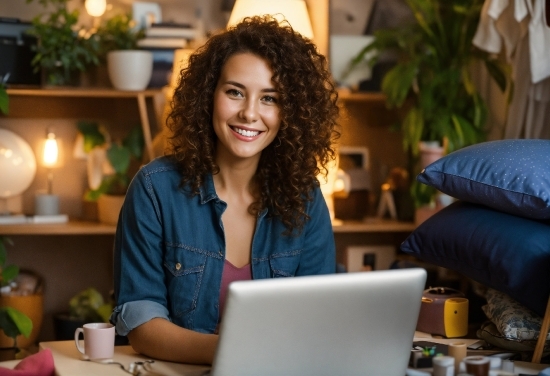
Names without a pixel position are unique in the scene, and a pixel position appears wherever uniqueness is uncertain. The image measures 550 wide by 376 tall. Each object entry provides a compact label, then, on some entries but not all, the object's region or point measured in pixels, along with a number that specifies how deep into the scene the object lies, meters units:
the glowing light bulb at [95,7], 3.26
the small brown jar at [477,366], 1.26
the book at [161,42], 3.30
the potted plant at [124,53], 3.21
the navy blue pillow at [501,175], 1.61
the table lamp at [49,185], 3.30
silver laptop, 1.19
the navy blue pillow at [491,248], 1.56
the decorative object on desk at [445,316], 1.73
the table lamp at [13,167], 3.30
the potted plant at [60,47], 3.16
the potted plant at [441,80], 3.12
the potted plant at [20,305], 3.23
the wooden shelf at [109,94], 3.20
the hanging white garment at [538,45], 2.64
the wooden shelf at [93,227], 3.13
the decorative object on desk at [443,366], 1.30
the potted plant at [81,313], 3.25
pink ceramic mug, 1.46
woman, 1.76
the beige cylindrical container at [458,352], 1.37
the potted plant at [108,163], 3.27
